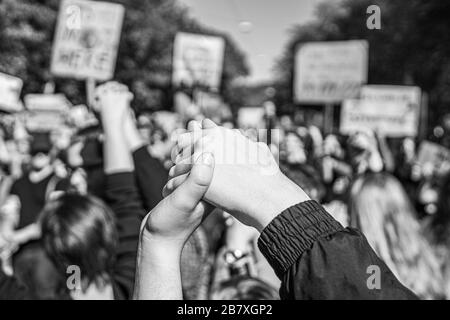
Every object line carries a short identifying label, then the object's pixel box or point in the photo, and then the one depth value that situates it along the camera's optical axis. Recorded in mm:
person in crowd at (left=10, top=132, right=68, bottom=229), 4387
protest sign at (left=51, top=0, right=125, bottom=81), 5125
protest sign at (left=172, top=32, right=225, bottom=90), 6641
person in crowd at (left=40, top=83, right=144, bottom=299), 2127
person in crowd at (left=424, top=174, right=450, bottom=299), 2679
